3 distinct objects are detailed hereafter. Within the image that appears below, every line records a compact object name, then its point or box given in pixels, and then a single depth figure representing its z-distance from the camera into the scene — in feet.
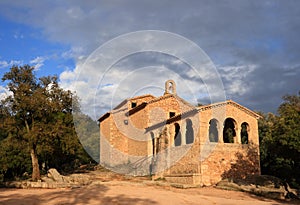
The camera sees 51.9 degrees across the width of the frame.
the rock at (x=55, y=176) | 72.49
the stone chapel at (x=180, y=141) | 71.72
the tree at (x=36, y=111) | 72.18
